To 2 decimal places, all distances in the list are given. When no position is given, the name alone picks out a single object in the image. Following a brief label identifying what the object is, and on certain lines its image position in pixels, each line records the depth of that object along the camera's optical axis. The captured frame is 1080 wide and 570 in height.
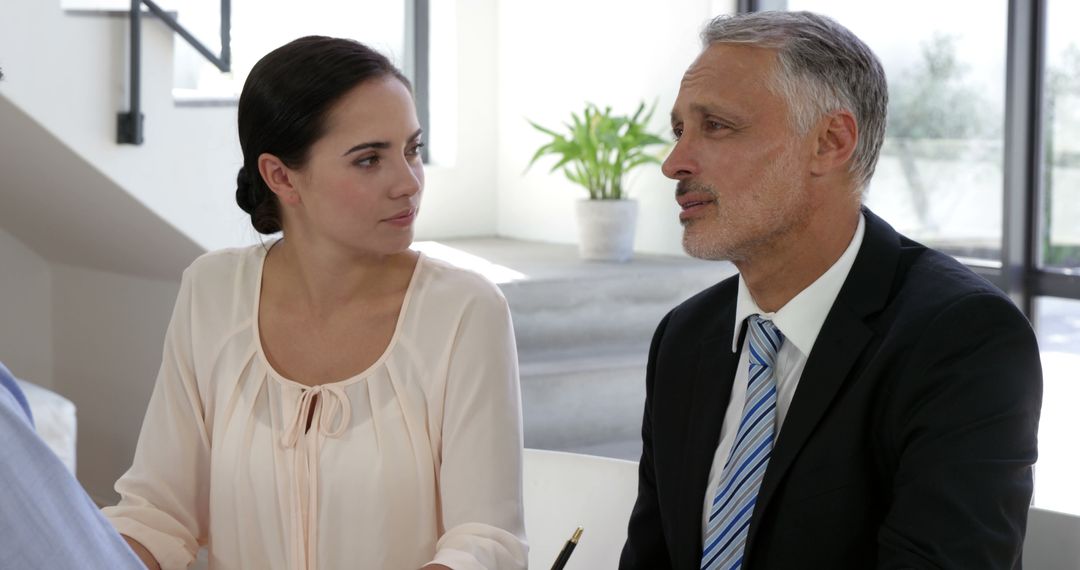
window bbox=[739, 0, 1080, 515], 4.62
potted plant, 5.44
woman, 2.55
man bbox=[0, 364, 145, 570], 1.72
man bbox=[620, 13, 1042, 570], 2.23
